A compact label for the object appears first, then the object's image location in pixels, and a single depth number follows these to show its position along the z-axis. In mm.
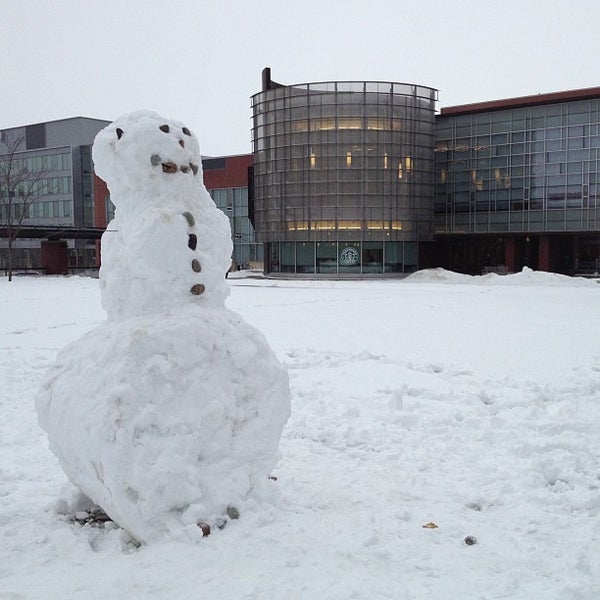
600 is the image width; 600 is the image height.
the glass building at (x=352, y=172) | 50500
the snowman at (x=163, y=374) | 4449
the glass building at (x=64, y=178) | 79812
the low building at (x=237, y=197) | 65812
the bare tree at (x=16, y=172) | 77688
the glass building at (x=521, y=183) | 47062
